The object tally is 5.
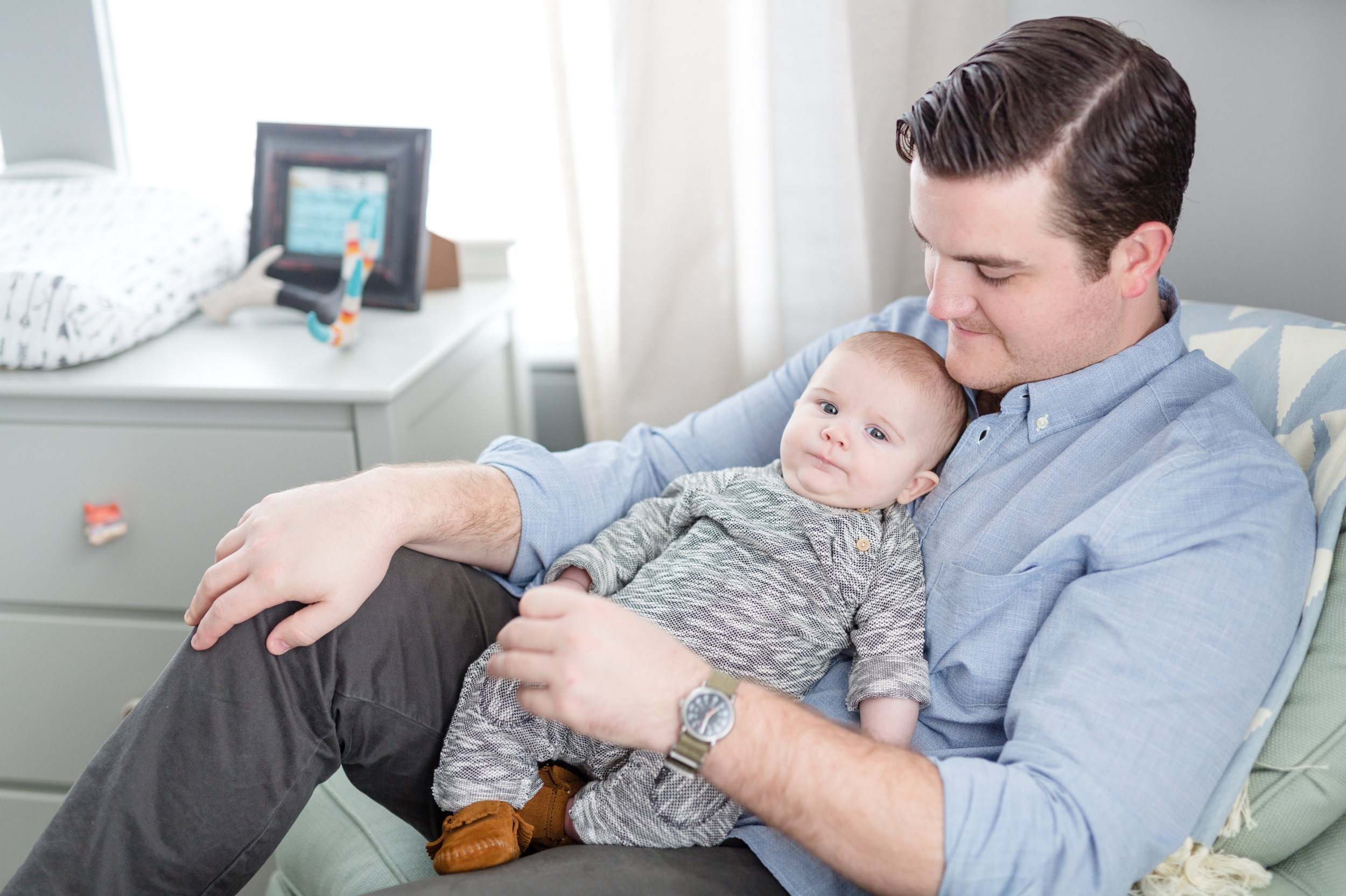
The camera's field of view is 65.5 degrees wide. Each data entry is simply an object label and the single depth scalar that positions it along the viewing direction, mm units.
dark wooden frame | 1768
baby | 1004
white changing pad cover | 1560
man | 839
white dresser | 1503
